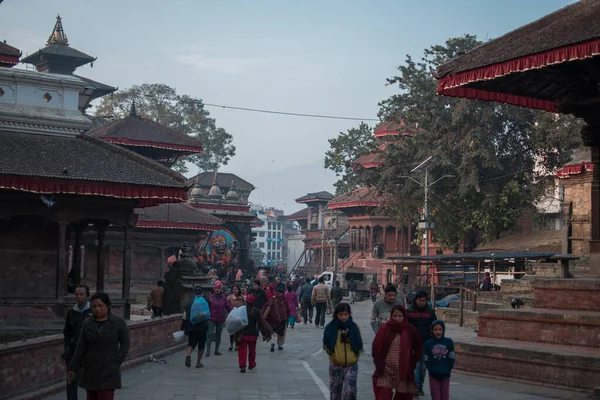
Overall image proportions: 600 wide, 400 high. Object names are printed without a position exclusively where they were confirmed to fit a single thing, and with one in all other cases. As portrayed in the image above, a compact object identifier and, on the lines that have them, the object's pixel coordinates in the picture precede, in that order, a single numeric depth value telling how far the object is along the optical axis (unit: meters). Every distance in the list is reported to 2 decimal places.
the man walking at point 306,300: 29.67
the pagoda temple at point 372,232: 56.03
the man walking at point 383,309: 12.73
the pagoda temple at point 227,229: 53.03
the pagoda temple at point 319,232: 72.81
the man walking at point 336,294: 30.34
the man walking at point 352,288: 50.47
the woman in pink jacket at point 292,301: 25.23
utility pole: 39.91
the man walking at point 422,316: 11.97
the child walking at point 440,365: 10.80
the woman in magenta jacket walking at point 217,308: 18.84
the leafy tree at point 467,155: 41.09
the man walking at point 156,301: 23.44
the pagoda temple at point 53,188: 20.00
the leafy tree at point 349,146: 65.31
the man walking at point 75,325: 10.19
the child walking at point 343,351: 10.36
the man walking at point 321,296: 27.12
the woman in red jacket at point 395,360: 9.98
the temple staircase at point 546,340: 13.30
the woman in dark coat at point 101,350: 8.70
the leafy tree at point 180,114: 79.44
